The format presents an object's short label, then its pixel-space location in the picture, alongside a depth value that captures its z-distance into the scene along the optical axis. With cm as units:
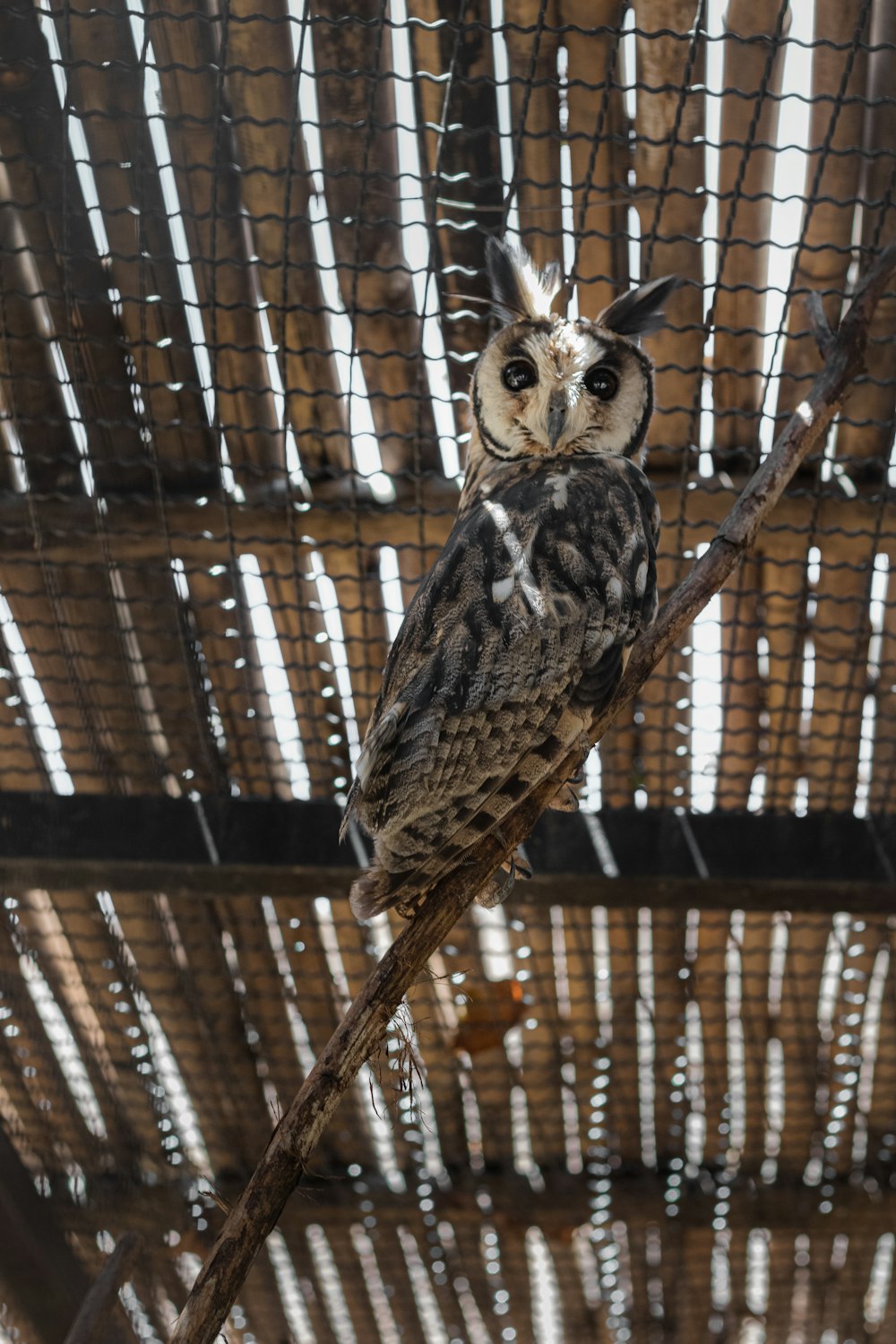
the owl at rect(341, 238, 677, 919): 148
